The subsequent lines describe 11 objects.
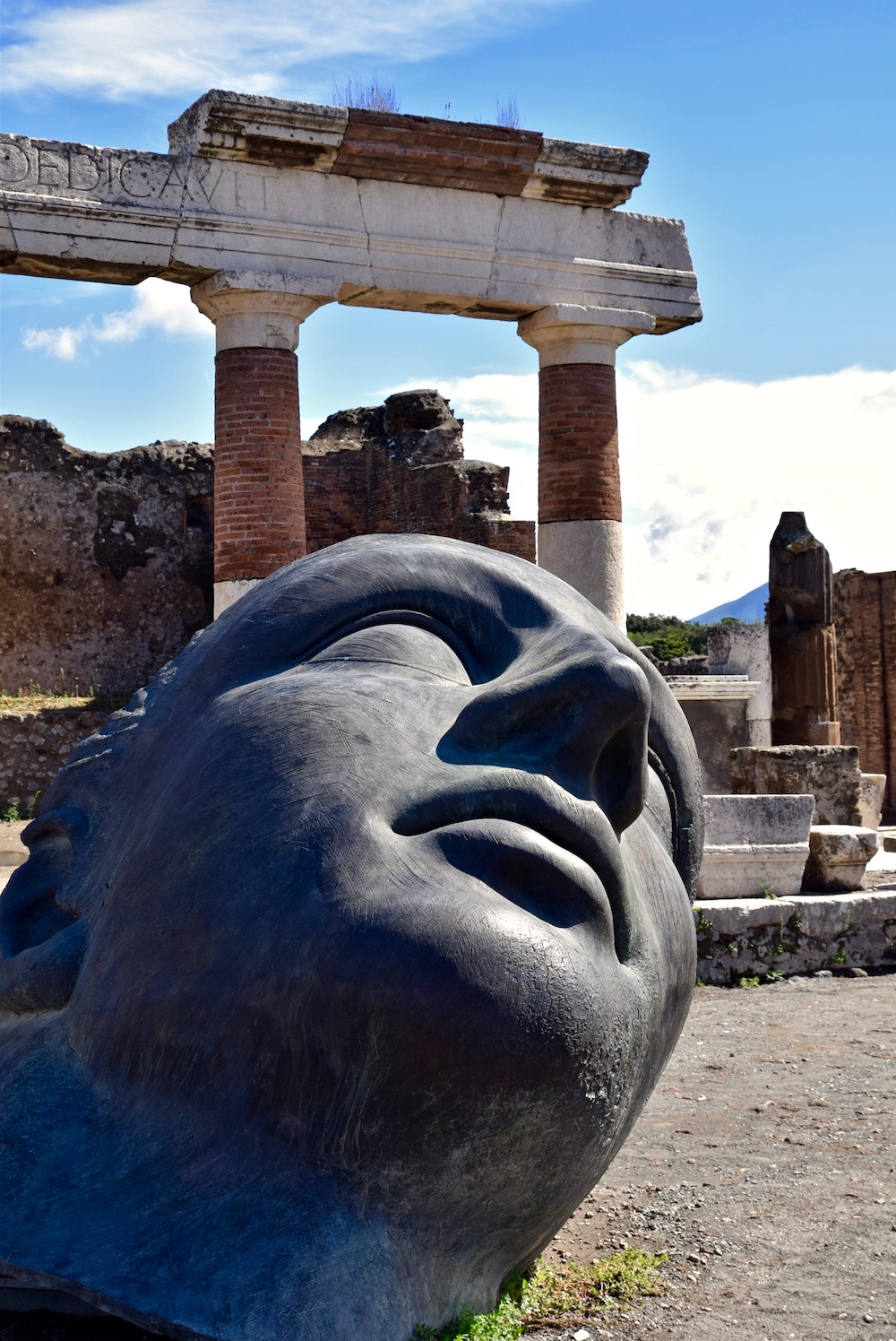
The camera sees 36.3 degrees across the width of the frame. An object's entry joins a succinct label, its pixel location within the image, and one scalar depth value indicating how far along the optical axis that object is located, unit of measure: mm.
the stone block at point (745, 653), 12430
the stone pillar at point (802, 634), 11867
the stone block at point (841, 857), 7090
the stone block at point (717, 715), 11859
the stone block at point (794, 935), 6410
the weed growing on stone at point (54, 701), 12938
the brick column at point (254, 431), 9695
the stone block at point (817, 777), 8969
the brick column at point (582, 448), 10688
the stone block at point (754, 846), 6848
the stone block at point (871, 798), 11148
